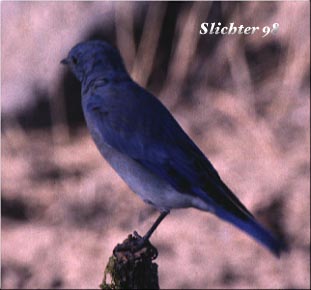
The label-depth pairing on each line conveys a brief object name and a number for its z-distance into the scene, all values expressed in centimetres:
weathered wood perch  699
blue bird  748
